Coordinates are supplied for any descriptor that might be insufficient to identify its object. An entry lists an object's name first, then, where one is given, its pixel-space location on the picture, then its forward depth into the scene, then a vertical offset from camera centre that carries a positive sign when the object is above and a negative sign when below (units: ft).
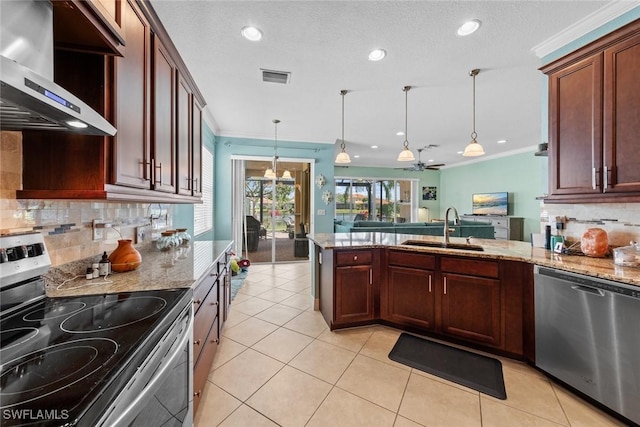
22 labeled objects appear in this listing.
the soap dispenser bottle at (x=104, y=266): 4.97 -1.06
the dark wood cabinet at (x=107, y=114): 3.77 +1.72
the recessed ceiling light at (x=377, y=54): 7.96 +5.13
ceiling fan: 21.17 +5.51
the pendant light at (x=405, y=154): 10.66 +2.61
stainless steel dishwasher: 4.73 -2.60
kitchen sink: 8.05 -1.10
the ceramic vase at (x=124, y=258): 5.25 -0.96
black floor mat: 6.03 -4.07
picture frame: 31.55 +2.47
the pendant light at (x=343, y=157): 10.94 +2.57
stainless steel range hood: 2.31 +1.24
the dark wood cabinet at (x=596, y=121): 5.51 +2.22
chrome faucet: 8.66 -0.68
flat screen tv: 22.93 +0.88
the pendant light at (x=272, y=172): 16.02 +2.61
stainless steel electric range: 1.85 -1.36
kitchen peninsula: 6.66 -2.25
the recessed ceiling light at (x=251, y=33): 6.94 +5.08
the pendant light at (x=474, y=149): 10.03 +2.55
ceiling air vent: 9.24 +5.17
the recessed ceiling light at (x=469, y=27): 6.69 +5.08
